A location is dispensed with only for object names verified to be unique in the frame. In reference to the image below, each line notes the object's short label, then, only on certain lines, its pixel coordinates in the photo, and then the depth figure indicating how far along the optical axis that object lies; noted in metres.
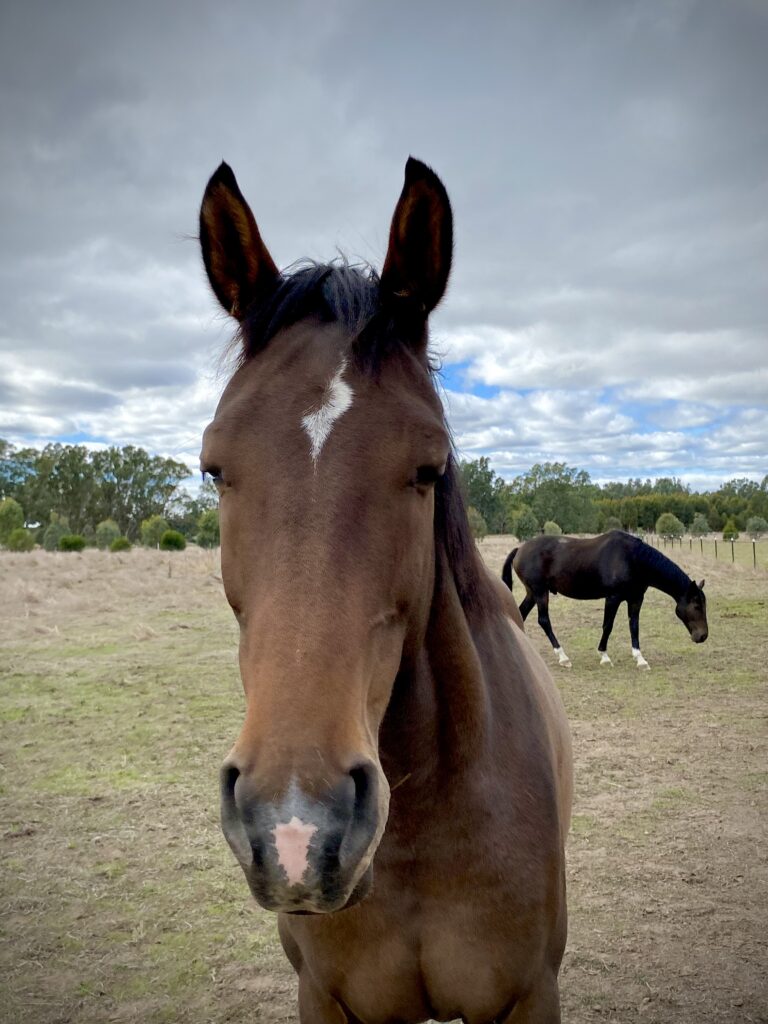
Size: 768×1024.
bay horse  1.27
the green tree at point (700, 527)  69.94
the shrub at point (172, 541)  42.38
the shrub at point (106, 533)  49.16
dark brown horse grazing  11.43
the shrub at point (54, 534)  44.41
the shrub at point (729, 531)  60.44
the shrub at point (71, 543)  41.19
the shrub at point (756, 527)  63.47
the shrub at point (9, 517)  42.81
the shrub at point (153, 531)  47.41
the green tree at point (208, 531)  43.12
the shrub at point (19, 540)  37.78
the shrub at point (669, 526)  56.19
